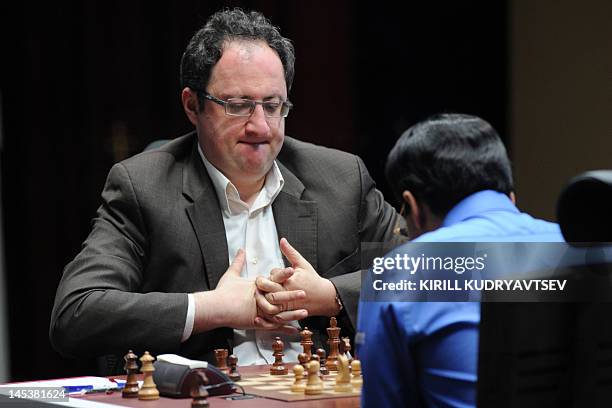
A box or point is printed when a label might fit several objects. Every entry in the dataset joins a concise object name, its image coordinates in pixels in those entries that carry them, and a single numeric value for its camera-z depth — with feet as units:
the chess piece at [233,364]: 17.20
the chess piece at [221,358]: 17.95
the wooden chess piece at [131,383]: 15.58
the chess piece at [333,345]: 17.98
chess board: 15.07
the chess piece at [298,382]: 15.34
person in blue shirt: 12.00
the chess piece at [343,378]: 15.39
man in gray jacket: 19.26
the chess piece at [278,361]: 17.55
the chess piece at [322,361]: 17.67
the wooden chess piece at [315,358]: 17.69
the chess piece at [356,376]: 15.40
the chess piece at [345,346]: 18.74
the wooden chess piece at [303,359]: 17.37
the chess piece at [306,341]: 18.01
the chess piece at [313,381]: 15.15
